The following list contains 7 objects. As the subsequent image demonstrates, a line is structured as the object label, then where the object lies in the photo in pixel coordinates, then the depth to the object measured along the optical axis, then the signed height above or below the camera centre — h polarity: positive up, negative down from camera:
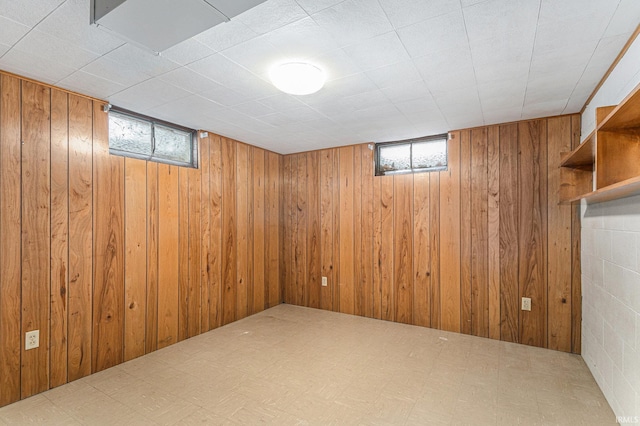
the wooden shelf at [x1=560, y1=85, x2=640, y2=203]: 1.39 +0.33
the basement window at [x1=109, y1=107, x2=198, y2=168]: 2.64 +0.72
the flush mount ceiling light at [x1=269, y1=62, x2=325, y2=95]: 1.89 +0.88
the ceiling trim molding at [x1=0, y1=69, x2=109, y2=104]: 2.00 +0.93
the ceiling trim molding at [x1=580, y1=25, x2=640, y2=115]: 1.58 +0.92
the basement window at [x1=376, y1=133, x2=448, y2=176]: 3.45 +0.70
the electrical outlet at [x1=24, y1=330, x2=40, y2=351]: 2.08 -0.87
